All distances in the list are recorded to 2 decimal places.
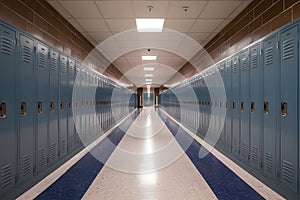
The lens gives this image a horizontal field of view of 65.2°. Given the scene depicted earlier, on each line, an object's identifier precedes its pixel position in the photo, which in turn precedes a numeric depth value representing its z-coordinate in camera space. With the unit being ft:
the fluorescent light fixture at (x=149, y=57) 29.44
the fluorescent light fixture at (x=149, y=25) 15.43
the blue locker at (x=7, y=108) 6.82
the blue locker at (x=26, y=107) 7.82
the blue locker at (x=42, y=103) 9.08
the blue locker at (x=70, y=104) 12.73
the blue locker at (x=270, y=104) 8.19
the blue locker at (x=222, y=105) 13.93
